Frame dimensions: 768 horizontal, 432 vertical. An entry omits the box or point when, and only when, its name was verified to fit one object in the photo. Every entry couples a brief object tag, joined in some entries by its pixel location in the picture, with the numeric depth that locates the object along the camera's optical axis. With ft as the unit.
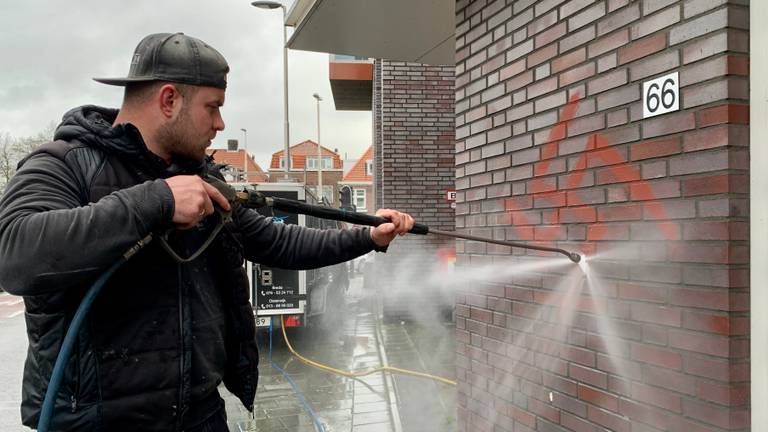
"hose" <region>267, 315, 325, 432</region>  18.87
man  5.30
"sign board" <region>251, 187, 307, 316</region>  30.32
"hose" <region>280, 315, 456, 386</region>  21.25
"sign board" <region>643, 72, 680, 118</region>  6.97
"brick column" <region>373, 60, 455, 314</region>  33.35
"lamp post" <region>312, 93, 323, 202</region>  92.83
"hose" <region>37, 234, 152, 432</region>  5.65
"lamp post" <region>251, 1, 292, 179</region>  53.78
